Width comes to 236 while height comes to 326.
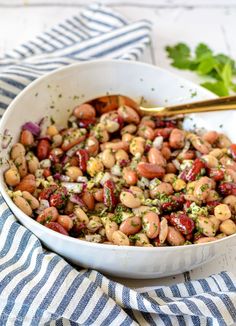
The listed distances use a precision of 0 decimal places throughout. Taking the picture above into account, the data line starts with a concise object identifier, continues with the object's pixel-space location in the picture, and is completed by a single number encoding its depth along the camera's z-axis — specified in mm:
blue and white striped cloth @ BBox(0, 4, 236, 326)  896
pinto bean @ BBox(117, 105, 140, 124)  1223
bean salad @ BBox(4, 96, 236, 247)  1003
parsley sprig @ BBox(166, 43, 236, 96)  1380
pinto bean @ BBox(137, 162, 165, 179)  1094
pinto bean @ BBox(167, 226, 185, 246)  988
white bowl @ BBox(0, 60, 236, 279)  919
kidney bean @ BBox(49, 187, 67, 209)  1024
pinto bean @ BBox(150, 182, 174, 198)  1068
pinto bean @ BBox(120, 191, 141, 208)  1036
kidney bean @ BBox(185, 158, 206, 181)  1098
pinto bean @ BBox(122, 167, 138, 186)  1091
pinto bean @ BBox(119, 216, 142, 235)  994
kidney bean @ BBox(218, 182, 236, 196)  1079
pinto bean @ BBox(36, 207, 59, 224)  988
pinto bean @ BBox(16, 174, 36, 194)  1047
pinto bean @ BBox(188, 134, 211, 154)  1163
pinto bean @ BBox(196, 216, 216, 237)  1004
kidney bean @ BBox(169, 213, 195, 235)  999
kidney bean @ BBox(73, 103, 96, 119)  1222
